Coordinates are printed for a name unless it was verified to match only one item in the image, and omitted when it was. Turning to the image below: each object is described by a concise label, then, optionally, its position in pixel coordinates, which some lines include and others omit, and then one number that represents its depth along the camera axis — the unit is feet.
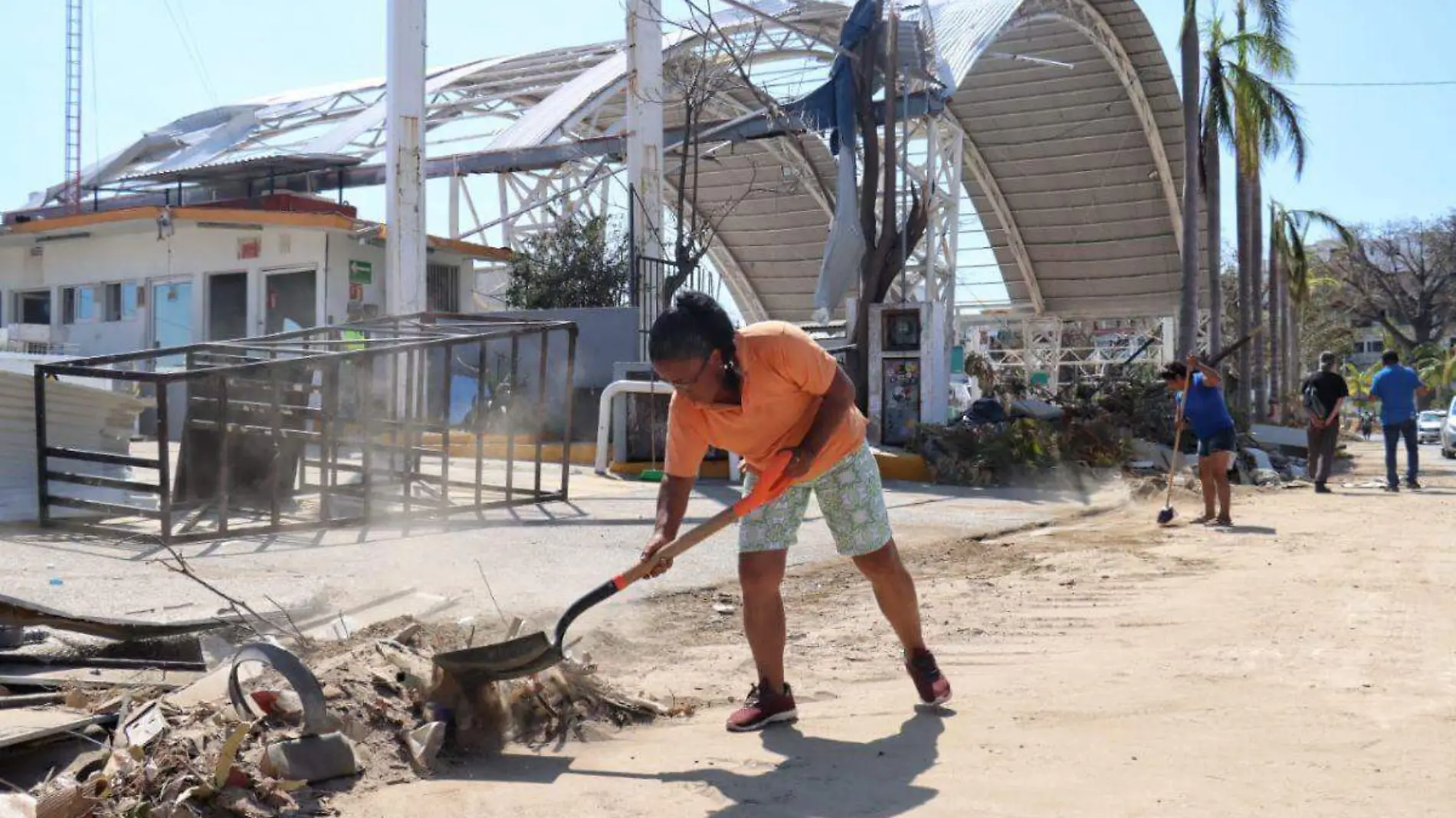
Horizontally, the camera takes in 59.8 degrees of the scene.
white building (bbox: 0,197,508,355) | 61.52
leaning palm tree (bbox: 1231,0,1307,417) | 80.84
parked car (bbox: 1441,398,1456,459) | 92.02
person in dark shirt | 49.08
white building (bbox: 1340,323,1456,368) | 259.78
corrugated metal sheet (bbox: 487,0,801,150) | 74.18
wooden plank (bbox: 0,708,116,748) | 10.65
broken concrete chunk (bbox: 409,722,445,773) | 12.13
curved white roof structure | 73.97
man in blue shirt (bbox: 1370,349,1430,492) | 49.06
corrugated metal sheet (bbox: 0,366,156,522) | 28.19
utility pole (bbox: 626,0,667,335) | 54.90
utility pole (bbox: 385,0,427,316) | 49.49
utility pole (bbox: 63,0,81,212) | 81.76
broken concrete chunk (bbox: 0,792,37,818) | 9.49
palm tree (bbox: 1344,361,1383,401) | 207.36
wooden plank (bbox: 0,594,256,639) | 13.74
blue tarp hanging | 57.93
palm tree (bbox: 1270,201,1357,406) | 123.44
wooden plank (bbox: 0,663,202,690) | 12.84
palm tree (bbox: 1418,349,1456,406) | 190.70
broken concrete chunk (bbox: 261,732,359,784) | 11.03
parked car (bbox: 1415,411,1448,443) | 135.03
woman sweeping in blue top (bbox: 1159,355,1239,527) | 34.55
